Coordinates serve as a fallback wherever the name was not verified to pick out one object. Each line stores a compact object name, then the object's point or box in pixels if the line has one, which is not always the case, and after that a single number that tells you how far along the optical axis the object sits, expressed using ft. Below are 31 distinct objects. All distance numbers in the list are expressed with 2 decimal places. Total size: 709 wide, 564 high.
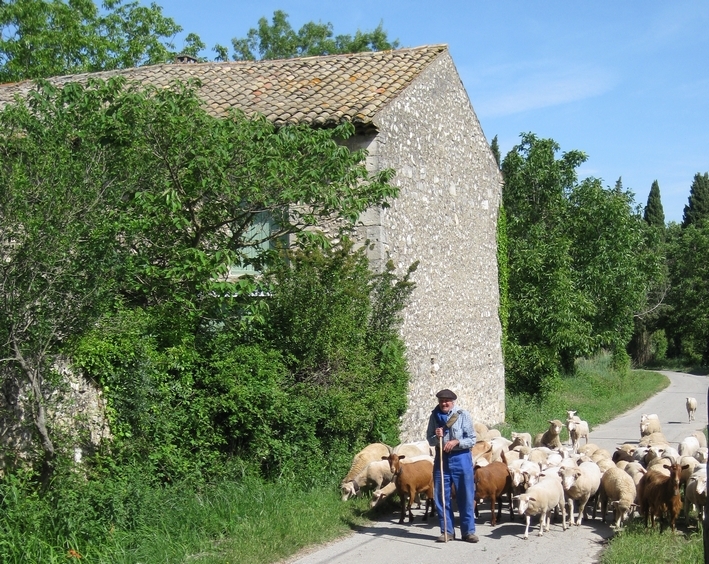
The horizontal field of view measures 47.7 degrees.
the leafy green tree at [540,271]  76.23
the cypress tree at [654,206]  230.48
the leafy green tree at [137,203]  27.22
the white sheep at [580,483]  32.73
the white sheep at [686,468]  32.60
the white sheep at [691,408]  71.36
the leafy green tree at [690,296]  186.39
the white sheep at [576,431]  50.21
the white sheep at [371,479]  36.09
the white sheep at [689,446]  42.75
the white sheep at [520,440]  42.70
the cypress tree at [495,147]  175.83
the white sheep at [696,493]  30.68
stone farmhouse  47.57
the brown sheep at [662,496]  30.14
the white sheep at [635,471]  34.88
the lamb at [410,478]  33.45
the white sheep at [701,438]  45.88
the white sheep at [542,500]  30.96
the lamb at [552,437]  45.85
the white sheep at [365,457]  37.16
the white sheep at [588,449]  39.48
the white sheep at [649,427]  50.78
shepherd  30.19
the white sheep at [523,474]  32.81
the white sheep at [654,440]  41.95
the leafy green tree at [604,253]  99.91
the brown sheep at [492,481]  33.42
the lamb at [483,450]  37.85
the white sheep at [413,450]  38.89
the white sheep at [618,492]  32.30
